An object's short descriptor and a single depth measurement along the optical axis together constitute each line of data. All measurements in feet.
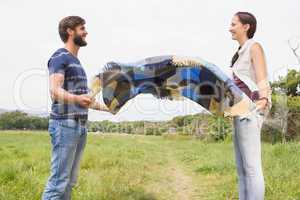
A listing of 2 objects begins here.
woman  11.25
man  10.91
